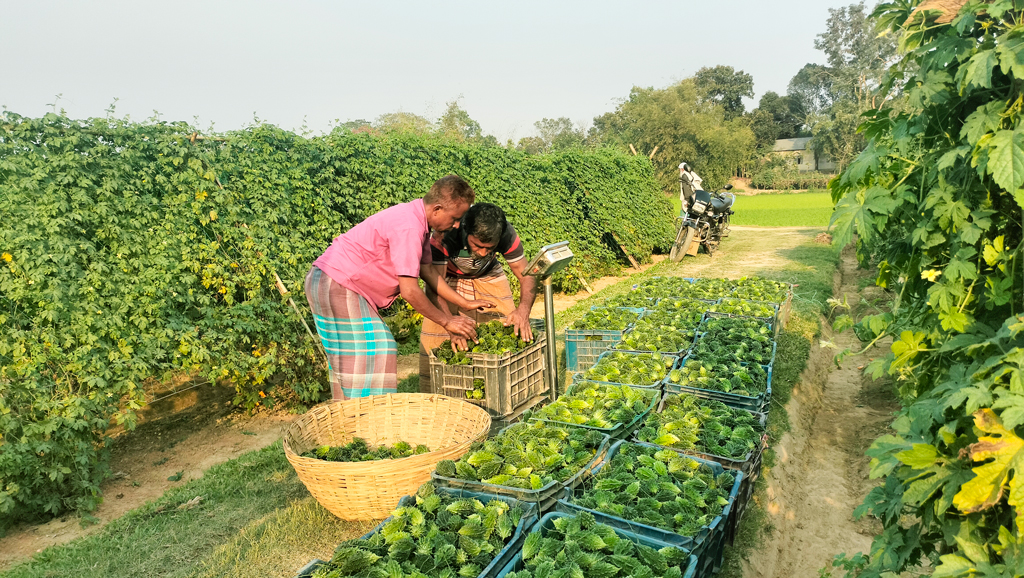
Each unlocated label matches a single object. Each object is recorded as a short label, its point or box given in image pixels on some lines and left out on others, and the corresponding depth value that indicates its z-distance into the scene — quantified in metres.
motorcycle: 14.12
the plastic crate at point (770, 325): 6.08
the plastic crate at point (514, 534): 2.37
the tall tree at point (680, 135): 40.06
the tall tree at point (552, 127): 65.66
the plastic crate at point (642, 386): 4.21
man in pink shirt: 3.87
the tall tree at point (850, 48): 64.31
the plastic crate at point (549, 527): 2.34
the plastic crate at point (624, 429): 3.49
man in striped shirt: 4.29
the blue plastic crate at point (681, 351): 4.94
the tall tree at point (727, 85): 67.44
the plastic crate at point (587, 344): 5.86
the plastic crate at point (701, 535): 2.50
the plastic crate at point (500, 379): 4.02
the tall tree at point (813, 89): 81.57
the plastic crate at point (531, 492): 2.75
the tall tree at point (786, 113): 81.25
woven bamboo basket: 3.12
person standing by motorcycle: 13.91
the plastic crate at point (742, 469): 3.22
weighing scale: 3.93
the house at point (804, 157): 59.31
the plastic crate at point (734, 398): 4.04
